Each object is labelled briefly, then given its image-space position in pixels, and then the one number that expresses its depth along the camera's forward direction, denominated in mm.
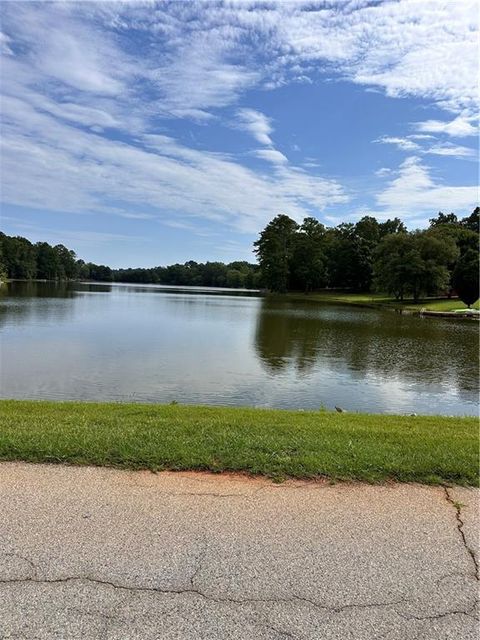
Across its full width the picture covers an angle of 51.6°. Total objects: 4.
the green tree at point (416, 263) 52969
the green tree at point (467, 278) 44844
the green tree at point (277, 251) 84906
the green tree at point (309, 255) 82625
